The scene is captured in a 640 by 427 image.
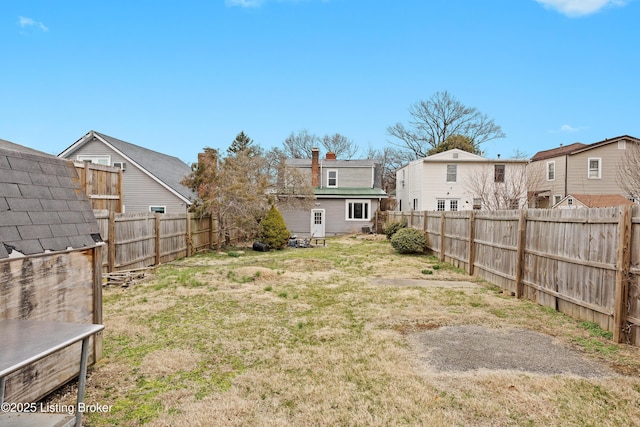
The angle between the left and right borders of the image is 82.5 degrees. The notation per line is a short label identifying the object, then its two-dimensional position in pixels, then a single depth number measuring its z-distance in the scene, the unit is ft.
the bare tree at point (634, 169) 54.60
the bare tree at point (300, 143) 158.61
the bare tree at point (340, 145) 159.43
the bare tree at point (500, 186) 79.10
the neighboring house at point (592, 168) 83.10
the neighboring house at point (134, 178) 67.15
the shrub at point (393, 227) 62.59
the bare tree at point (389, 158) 151.94
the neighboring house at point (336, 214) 86.79
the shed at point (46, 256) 10.70
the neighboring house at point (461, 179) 84.37
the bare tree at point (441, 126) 141.69
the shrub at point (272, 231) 60.75
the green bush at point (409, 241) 51.31
